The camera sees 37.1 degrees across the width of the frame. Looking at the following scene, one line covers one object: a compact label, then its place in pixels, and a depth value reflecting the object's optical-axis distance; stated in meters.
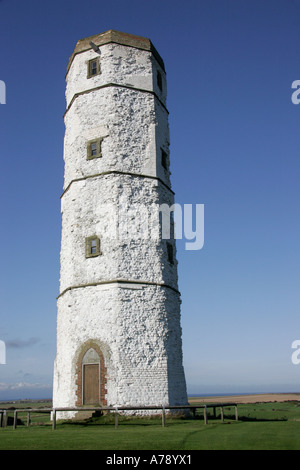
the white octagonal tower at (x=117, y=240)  17.38
